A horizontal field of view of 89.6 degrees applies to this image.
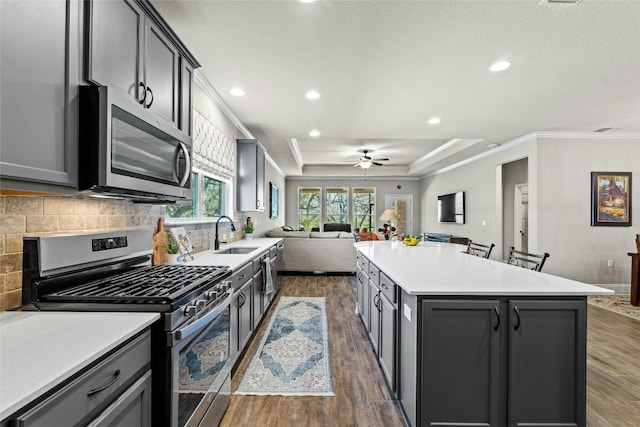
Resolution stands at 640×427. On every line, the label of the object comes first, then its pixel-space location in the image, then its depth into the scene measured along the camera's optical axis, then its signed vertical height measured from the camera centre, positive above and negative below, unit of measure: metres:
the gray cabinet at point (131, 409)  0.96 -0.65
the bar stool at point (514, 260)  2.38 -0.37
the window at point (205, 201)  2.99 +0.14
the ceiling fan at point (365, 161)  7.64 +1.28
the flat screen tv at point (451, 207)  7.99 +0.20
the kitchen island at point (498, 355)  1.69 -0.73
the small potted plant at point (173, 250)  2.25 -0.26
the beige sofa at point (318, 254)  6.40 -0.79
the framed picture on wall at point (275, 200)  7.88 +0.36
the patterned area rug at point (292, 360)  2.32 -1.24
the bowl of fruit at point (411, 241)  3.90 -0.32
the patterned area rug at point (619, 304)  4.10 -1.21
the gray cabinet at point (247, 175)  4.58 +0.55
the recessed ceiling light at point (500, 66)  2.81 +1.33
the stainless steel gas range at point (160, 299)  1.27 -0.37
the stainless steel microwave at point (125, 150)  1.23 +0.28
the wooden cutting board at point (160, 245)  2.20 -0.23
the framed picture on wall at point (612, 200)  5.19 +0.27
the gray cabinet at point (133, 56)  1.30 +0.75
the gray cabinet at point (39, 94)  0.95 +0.38
